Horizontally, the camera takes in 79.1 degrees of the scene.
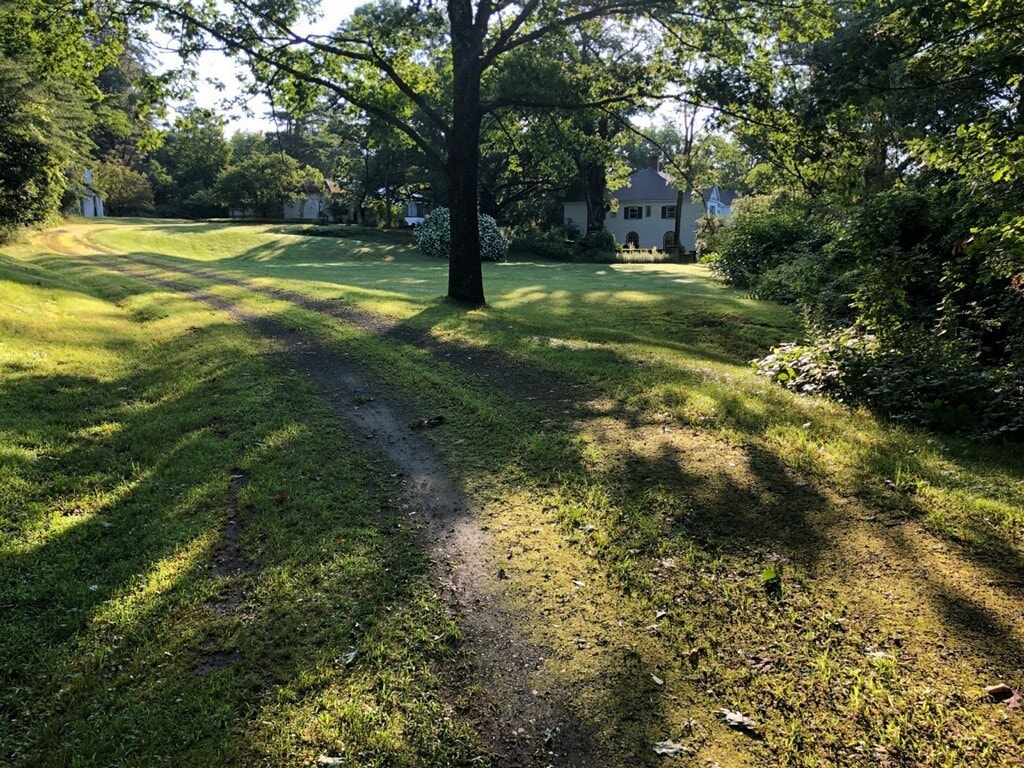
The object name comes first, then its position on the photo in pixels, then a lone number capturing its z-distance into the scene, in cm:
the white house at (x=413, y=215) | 7940
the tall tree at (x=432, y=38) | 1270
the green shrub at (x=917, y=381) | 591
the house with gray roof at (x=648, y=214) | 5772
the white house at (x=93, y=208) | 5791
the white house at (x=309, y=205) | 7269
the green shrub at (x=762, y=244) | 1952
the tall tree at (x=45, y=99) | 1203
